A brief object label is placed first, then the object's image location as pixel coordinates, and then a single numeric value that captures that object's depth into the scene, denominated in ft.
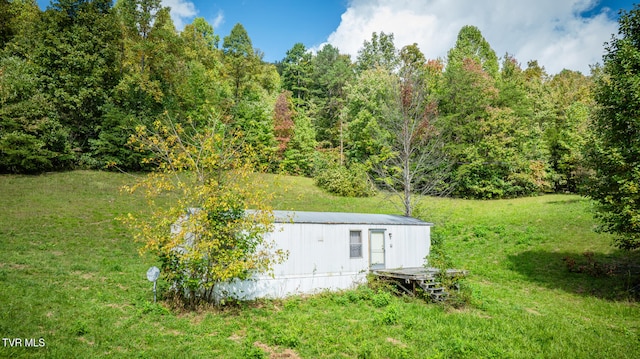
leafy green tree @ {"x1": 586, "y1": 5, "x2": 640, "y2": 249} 38.14
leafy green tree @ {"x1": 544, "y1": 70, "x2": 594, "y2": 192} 98.63
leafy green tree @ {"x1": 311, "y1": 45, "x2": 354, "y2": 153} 141.69
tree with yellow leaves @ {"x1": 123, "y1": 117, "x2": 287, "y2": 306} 31.12
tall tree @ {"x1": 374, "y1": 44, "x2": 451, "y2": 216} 60.29
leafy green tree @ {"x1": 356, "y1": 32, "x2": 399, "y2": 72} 155.12
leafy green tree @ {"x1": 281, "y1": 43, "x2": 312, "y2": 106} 159.12
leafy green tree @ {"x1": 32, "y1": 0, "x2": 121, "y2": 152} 91.20
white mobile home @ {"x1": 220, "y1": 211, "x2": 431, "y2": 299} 38.93
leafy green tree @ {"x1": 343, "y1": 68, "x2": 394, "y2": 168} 118.01
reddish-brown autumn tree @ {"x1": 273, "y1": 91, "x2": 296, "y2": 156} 127.13
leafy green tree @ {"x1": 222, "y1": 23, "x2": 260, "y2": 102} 123.85
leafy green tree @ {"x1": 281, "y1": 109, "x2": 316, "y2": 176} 126.31
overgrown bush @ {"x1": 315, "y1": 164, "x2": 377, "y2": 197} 104.28
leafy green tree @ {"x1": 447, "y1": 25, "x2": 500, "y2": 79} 130.41
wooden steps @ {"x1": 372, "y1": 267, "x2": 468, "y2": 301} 39.09
